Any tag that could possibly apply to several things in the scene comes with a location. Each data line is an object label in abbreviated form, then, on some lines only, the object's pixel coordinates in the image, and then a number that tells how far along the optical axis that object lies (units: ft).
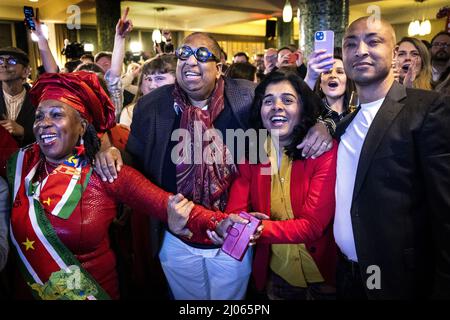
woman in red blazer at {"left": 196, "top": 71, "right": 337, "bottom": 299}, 5.27
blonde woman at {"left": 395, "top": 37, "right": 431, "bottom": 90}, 9.37
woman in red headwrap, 5.03
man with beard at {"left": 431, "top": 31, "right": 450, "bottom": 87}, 12.67
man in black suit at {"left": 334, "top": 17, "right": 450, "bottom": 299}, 4.19
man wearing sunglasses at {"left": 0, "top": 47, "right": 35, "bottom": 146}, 9.11
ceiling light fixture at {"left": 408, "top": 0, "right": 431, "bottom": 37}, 30.01
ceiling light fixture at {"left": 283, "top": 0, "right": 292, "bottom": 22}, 25.29
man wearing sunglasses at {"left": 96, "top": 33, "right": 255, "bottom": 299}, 5.98
